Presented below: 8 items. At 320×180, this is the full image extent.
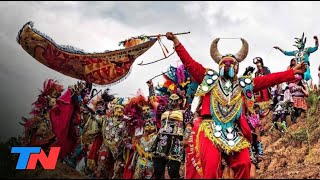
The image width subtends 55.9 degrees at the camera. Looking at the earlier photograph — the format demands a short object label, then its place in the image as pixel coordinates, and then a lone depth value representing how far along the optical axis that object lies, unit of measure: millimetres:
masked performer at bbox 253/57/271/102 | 8318
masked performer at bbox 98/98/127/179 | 6289
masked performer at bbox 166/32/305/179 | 3892
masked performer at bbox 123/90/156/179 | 5880
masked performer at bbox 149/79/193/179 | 5004
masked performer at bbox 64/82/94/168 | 6275
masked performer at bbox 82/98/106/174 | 6606
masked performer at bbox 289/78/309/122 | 7826
